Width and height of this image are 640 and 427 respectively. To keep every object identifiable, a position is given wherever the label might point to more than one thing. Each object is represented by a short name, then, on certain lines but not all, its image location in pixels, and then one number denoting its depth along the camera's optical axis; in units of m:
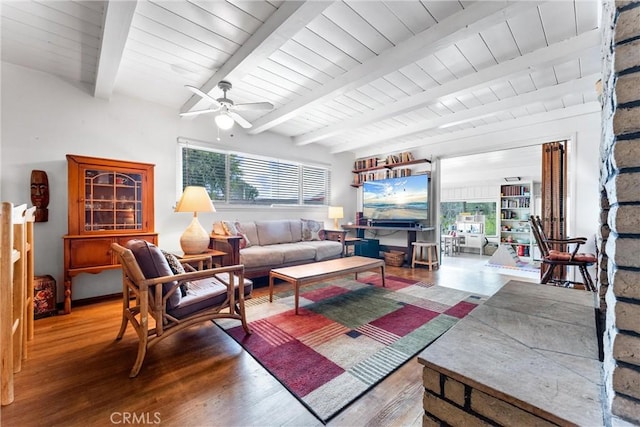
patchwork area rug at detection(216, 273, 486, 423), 1.64
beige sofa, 3.57
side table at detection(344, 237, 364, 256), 5.16
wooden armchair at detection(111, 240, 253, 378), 1.77
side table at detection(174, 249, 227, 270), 3.08
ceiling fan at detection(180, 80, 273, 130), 2.72
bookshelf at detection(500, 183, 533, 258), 7.30
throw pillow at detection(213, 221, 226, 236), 3.84
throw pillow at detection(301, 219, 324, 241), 4.94
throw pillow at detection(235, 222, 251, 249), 3.87
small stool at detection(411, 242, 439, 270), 4.94
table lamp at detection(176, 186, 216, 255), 3.19
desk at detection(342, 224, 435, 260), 5.04
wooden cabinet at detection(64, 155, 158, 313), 2.79
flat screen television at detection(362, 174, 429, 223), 5.11
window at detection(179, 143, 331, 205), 4.07
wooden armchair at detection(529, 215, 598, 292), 2.96
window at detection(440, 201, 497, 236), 7.98
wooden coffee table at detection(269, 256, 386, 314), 2.70
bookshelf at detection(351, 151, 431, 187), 5.41
